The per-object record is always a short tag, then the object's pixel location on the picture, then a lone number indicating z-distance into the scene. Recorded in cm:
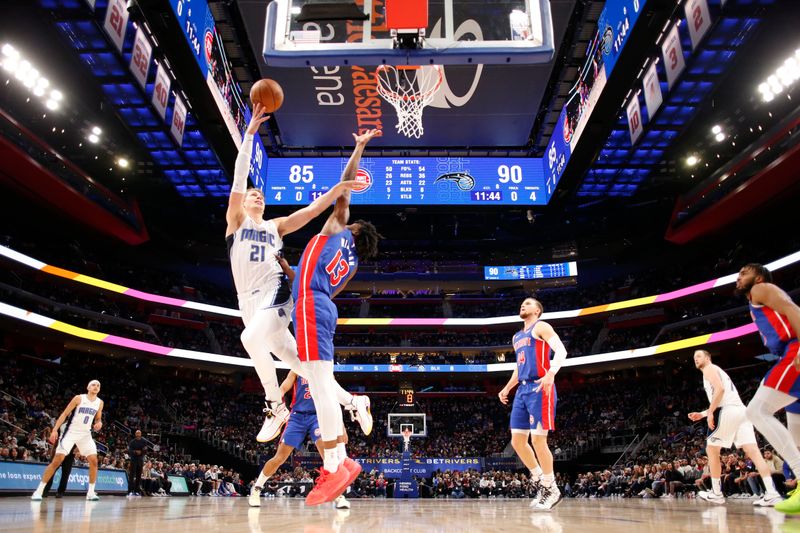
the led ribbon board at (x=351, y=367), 2123
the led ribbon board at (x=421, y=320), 2114
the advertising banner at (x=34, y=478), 934
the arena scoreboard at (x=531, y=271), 3181
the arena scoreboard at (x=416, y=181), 1795
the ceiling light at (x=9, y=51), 1546
